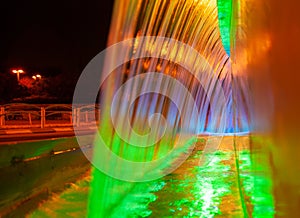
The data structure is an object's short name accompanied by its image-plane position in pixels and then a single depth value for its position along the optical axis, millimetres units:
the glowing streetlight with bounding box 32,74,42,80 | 43984
